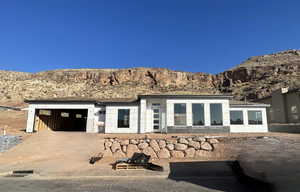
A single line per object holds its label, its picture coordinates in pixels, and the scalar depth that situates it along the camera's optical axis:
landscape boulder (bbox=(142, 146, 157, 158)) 15.48
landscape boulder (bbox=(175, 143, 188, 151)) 15.65
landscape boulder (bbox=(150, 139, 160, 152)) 15.80
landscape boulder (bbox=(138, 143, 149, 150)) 15.93
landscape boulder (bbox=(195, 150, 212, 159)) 14.96
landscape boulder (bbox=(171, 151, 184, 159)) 15.21
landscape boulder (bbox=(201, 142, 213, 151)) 15.50
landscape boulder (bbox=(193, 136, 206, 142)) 15.99
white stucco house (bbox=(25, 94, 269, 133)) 19.28
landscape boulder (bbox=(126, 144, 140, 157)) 15.74
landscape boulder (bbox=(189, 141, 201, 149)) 15.69
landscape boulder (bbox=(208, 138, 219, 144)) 15.82
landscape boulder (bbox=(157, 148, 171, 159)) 15.30
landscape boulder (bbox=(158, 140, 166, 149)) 15.89
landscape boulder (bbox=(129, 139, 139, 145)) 16.25
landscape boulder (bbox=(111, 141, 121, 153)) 16.09
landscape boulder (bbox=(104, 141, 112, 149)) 16.30
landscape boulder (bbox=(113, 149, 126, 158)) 15.63
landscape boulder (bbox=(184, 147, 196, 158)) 15.23
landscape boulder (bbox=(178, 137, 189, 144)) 16.00
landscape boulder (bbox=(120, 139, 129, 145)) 16.30
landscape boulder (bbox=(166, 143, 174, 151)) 15.71
